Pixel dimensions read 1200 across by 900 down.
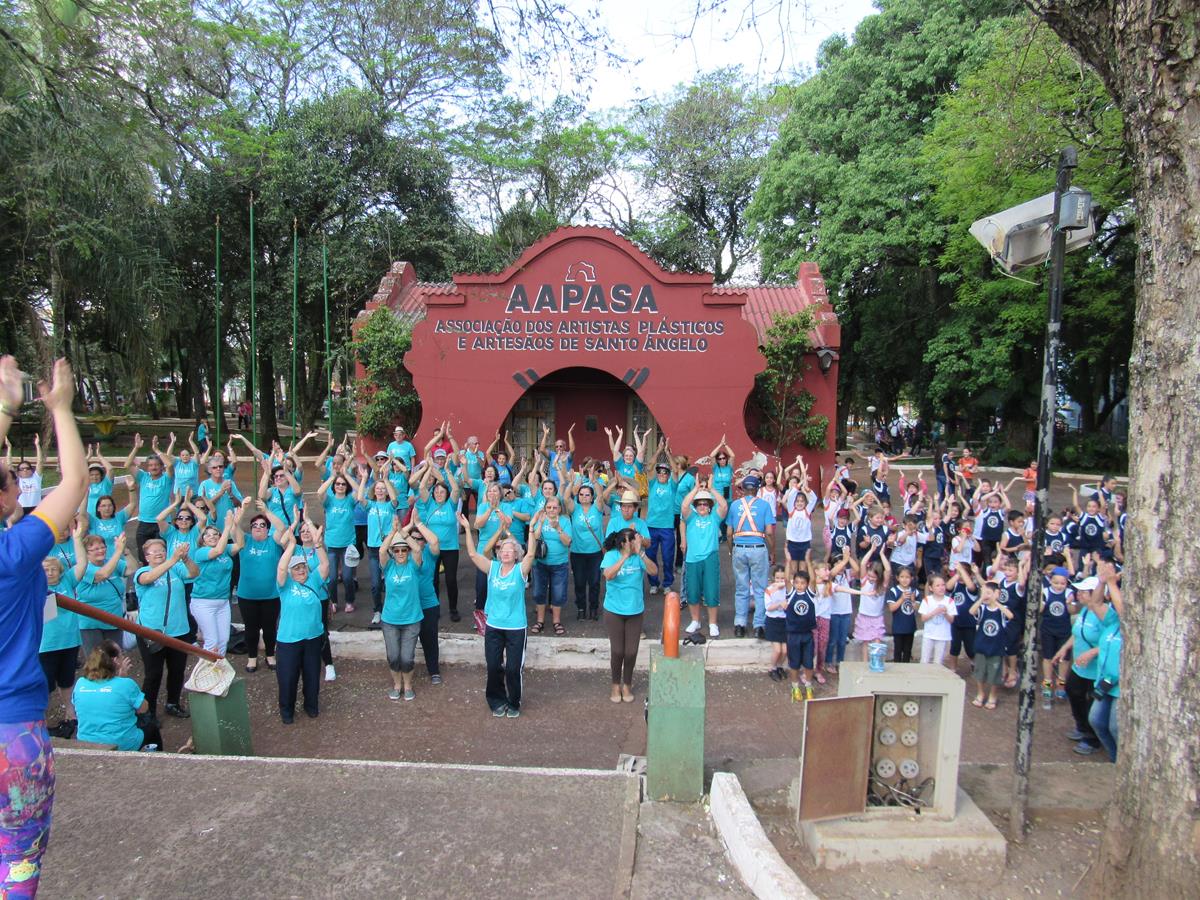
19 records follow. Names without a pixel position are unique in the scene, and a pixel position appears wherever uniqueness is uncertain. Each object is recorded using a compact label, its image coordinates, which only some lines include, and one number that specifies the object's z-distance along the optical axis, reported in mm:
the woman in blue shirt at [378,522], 8734
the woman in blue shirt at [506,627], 6777
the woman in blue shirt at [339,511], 9141
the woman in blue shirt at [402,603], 7168
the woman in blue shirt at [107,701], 5418
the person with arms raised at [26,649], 2938
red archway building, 15508
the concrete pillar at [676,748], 4887
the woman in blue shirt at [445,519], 8961
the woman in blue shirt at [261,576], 7609
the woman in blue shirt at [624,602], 7164
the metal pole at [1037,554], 4422
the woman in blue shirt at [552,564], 8500
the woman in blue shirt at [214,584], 7211
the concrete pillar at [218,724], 5660
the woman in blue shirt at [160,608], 6633
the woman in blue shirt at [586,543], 9062
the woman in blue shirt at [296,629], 6680
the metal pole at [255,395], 11785
